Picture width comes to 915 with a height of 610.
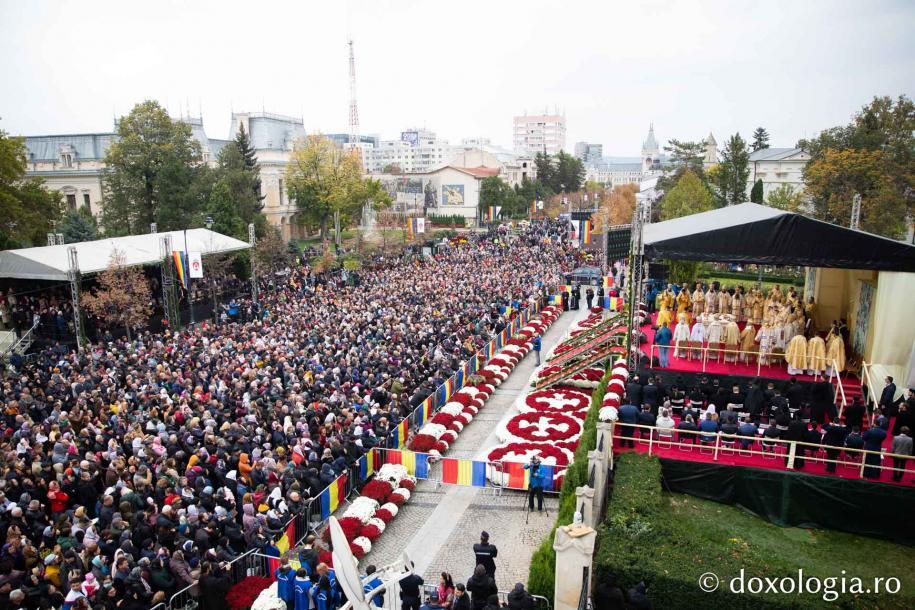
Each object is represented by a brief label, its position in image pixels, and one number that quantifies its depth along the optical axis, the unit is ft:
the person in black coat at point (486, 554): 32.91
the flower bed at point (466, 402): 53.42
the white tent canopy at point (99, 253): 85.10
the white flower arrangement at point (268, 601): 31.62
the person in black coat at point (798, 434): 39.04
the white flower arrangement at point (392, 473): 46.34
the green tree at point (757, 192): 181.80
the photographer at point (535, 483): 44.57
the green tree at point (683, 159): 219.00
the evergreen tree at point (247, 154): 186.70
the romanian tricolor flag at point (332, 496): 42.27
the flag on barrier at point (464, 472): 48.03
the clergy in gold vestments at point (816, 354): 49.42
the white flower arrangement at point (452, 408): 59.93
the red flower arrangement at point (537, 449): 50.24
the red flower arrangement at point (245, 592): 32.32
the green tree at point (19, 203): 105.60
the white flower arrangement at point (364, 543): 39.27
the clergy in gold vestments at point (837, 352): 49.11
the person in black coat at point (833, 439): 38.24
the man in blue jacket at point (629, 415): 43.94
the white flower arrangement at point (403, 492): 45.37
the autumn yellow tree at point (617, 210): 178.17
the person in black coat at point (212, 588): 30.68
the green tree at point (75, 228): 142.72
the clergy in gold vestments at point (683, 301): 64.90
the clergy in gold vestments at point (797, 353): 49.93
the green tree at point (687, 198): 160.35
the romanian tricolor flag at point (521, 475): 47.55
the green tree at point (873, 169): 116.88
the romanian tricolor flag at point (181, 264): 91.20
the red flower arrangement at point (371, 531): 40.55
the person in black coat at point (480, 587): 30.12
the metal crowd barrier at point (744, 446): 37.39
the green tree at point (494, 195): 260.42
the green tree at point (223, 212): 138.41
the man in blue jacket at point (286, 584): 31.89
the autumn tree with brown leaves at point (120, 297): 85.71
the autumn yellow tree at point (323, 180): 189.78
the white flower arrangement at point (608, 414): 44.30
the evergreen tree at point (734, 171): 188.96
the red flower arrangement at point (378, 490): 44.37
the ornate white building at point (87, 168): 208.44
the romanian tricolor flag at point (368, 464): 46.98
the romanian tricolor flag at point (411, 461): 48.80
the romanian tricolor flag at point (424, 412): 57.67
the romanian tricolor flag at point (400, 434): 51.85
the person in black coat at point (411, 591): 31.14
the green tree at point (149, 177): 142.92
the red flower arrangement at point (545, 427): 54.60
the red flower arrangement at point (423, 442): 52.47
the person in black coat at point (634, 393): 46.29
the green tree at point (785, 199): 144.66
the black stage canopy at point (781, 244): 45.46
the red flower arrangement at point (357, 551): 39.00
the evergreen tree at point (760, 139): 307.37
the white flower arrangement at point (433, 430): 54.60
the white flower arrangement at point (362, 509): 41.57
